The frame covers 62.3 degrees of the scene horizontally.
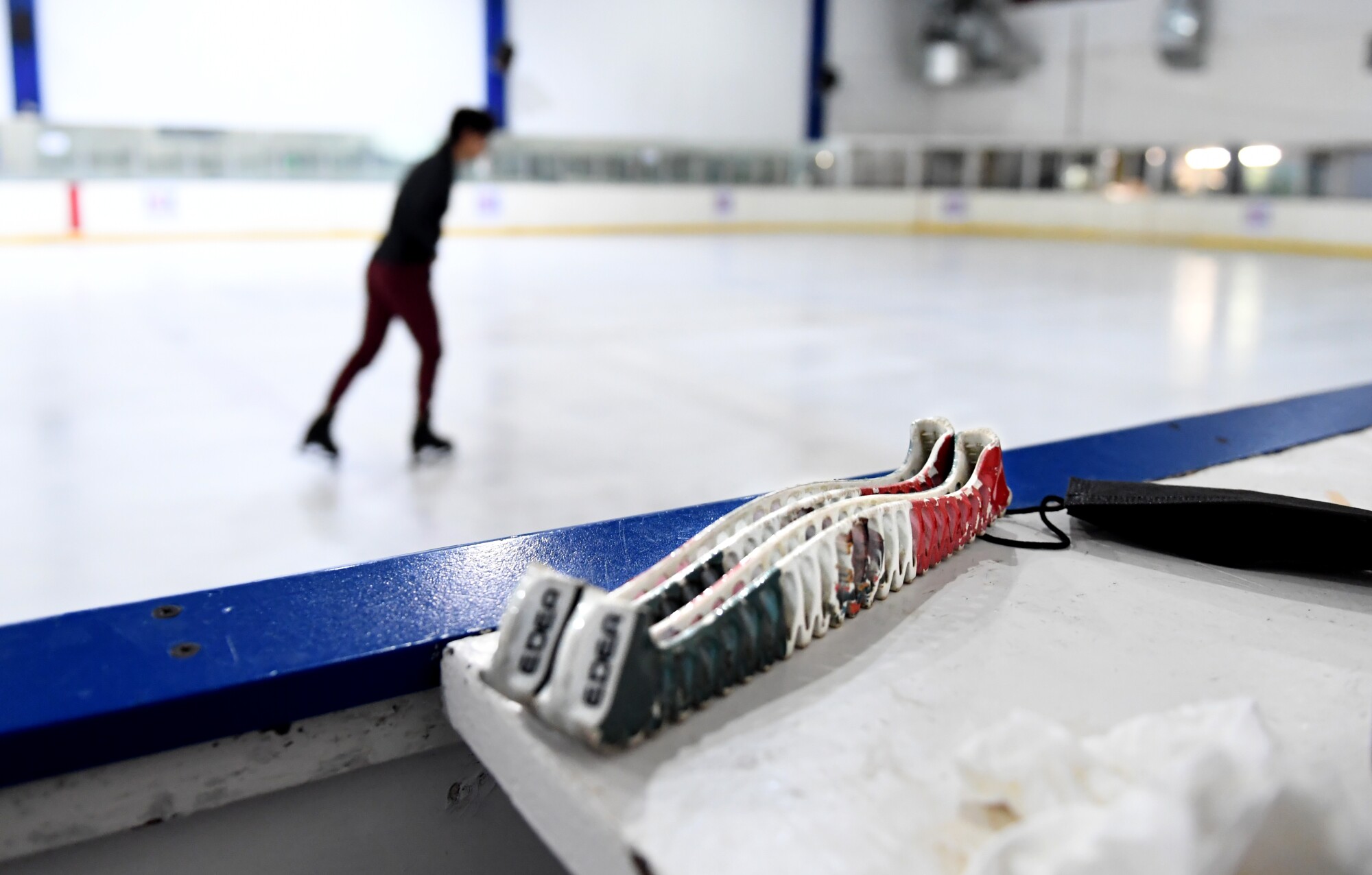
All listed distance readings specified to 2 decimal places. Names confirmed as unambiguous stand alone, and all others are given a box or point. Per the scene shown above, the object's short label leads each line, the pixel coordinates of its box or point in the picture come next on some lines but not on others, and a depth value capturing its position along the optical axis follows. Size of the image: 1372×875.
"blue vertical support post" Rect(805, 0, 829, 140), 18.41
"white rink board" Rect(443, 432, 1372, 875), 0.84
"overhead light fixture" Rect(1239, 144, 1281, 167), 14.74
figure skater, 3.80
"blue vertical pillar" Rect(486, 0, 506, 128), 15.37
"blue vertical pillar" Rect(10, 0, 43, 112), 12.25
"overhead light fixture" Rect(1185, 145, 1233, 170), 15.30
